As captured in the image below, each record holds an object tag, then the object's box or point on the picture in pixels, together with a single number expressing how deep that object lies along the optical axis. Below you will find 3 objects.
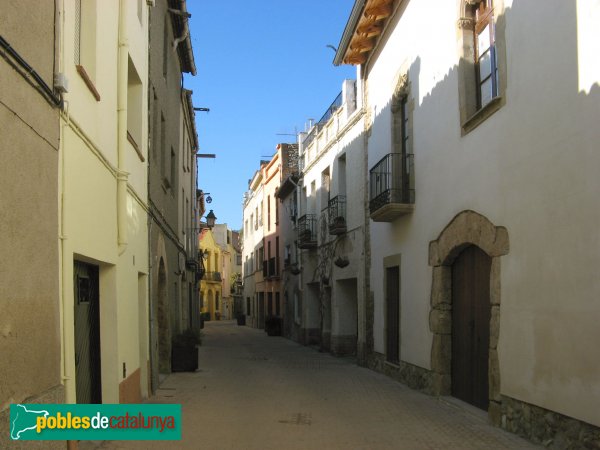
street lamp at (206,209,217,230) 27.20
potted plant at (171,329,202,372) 14.05
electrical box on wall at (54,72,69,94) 4.94
